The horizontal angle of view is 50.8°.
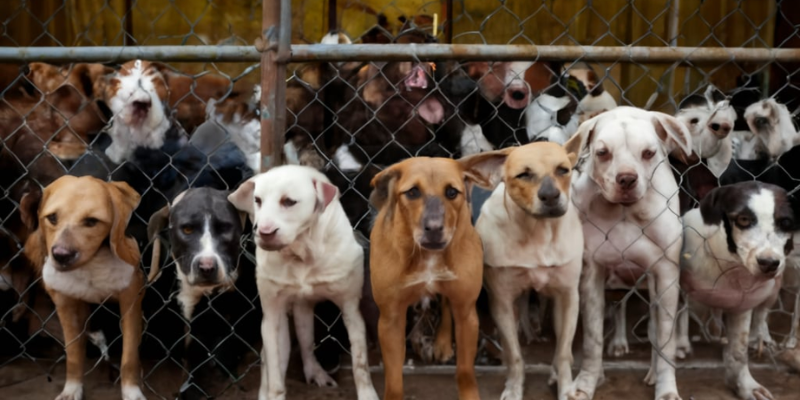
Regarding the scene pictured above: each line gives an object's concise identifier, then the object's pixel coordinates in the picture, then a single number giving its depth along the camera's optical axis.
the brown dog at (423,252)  2.46
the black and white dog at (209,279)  2.67
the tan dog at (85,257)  2.69
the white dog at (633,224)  2.80
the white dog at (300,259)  2.61
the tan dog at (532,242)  2.53
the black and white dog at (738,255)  2.71
